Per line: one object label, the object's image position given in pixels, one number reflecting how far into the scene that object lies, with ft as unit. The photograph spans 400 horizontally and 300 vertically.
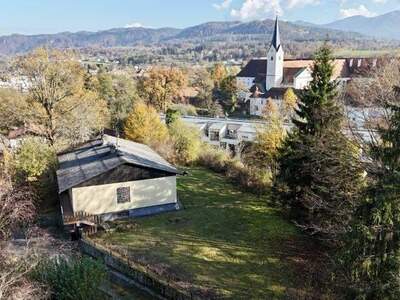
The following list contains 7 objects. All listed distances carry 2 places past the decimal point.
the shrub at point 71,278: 39.58
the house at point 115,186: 70.79
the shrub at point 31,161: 74.23
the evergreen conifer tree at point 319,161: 58.39
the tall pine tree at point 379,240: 35.35
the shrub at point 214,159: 112.06
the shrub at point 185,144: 118.93
